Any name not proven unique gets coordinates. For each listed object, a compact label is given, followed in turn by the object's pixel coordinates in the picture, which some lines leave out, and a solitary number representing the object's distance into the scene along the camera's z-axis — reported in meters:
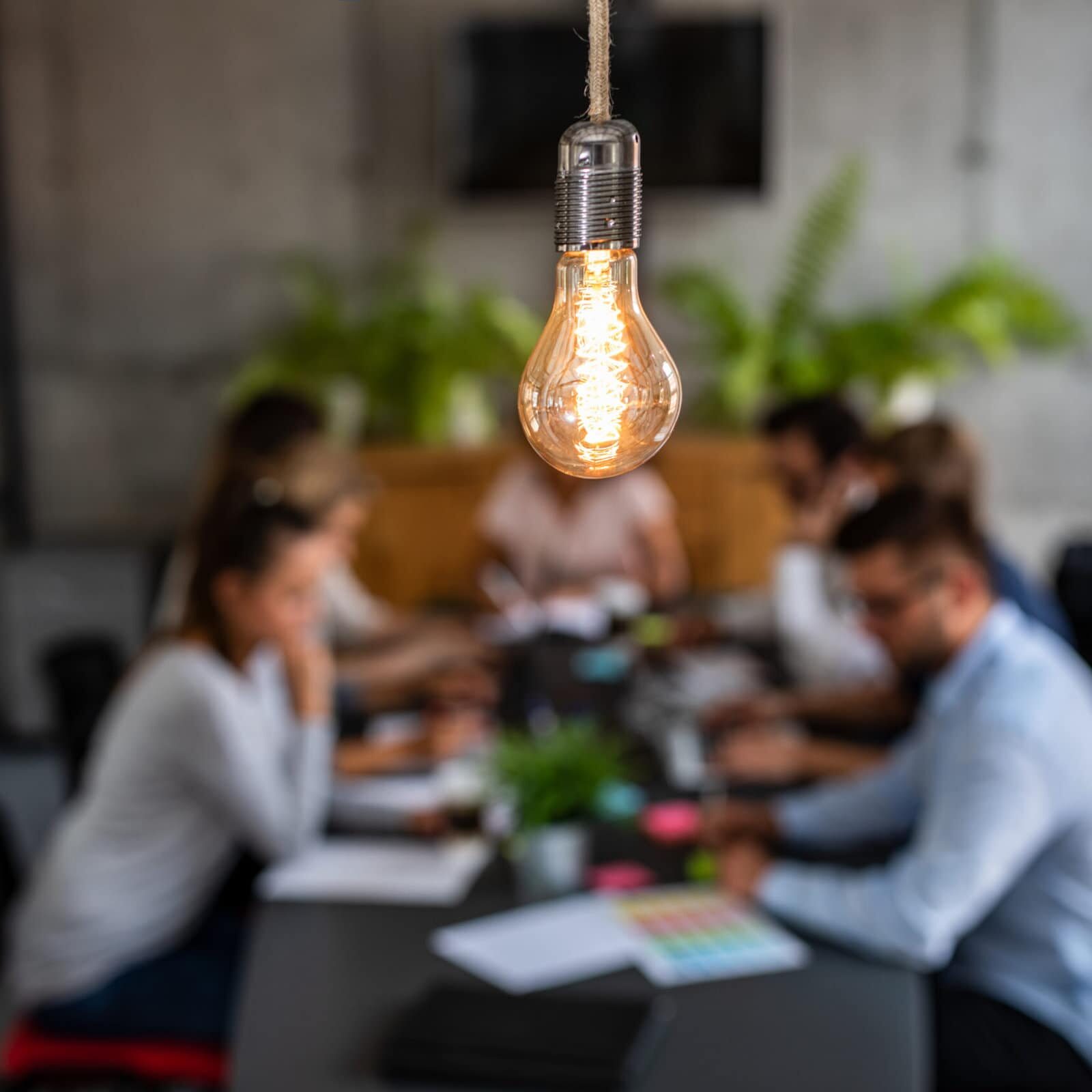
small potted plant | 2.37
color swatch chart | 2.13
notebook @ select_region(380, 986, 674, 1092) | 1.84
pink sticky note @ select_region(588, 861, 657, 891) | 2.41
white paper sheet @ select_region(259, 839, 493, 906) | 2.41
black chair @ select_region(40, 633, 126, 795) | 3.37
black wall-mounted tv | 5.95
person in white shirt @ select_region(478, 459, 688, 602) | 5.07
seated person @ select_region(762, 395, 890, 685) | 3.74
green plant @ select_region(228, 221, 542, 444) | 5.90
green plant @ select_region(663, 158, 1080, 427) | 5.91
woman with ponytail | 2.51
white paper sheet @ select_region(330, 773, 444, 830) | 2.74
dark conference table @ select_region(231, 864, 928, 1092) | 1.87
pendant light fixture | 1.15
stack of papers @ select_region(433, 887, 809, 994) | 2.13
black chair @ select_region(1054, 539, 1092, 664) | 4.19
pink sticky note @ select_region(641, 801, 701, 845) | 2.62
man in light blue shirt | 2.17
